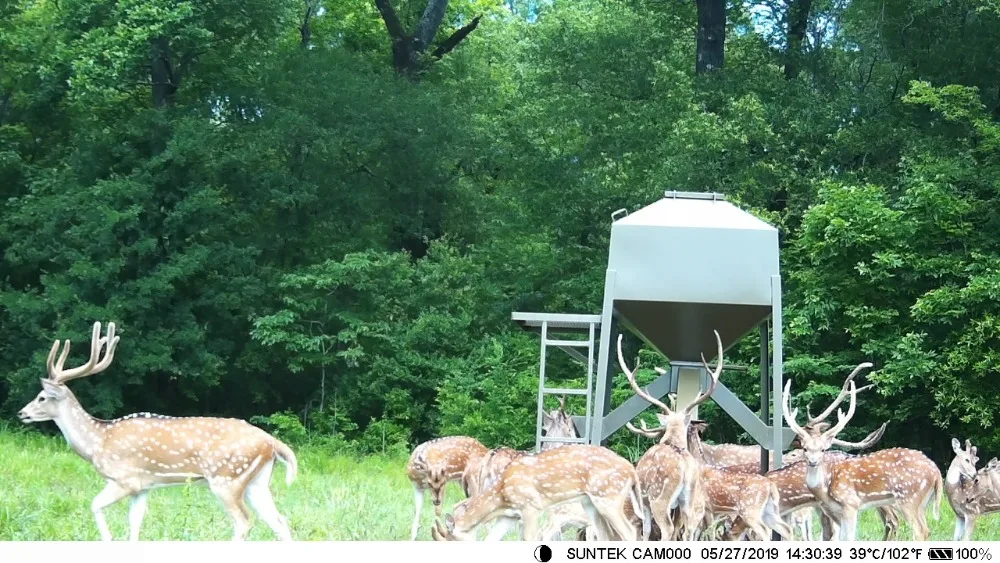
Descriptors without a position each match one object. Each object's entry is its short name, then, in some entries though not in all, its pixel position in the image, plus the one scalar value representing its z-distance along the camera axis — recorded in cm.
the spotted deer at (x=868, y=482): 797
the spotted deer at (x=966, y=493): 889
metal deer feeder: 903
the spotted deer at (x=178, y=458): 743
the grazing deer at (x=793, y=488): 803
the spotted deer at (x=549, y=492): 678
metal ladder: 1024
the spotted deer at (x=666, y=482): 704
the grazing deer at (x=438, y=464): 908
